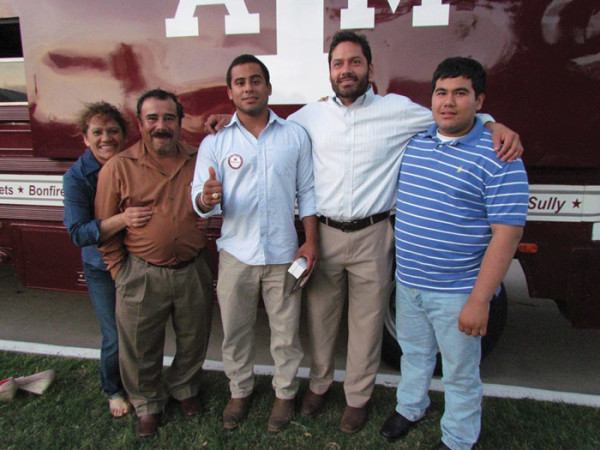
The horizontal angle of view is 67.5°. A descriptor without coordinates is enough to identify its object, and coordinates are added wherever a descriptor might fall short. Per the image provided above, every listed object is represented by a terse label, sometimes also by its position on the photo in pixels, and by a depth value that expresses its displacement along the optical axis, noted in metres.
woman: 2.10
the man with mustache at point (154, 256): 2.12
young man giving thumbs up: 2.13
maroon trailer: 2.45
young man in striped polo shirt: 1.80
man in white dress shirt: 2.14
